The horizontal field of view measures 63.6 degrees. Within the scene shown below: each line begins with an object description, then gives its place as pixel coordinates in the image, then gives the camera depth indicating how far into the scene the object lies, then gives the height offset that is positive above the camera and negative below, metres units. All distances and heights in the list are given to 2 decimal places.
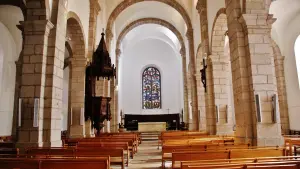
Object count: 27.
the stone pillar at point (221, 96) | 9.47 +0.68
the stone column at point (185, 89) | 17.42 +1.78
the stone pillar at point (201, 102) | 12.39 +0.59
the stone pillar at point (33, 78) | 5.79 +0.93
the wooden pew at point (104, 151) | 4.34 -0.66
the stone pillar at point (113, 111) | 15.88 +0.23
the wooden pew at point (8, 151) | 4.79 -0.70
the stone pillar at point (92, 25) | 11.04 +4.16
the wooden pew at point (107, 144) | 5.71 -0.71
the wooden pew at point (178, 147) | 4.76 -0.67
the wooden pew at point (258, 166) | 2.51 -0.57
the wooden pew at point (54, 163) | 3.00 -0.61
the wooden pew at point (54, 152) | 4.42 -0.67
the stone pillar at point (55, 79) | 6.08 +0.95
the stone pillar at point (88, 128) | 10.08 -0.57
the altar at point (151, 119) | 22.56 -0.46
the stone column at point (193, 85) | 13.12 +1.60
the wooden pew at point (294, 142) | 5.59 -0.70
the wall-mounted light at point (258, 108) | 5.84 +0.11
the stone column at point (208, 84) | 9.90 +1.21
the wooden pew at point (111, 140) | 7.09 -0.77
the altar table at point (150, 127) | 17.81 -0.96
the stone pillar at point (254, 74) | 5.87 +0.98
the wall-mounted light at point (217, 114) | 9.50 -0.06
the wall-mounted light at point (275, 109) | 5.82 +0.08
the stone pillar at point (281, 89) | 12.67 +1.23
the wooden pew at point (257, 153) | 3.90 -0.66
